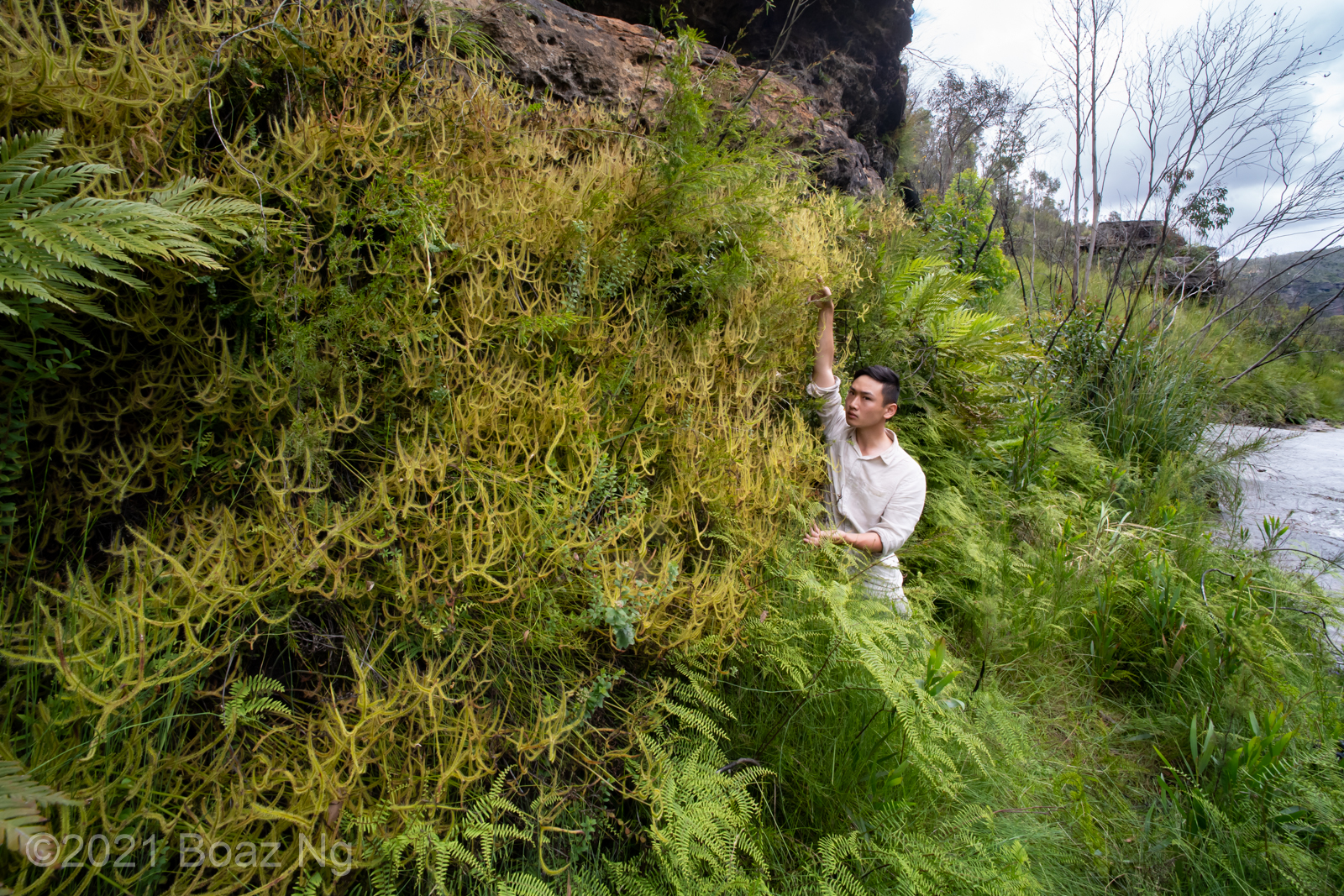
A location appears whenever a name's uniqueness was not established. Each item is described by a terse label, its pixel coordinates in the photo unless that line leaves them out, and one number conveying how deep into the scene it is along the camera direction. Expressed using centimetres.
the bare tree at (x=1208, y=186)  632
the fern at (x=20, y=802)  94
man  330
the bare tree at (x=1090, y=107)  714
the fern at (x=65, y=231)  131
